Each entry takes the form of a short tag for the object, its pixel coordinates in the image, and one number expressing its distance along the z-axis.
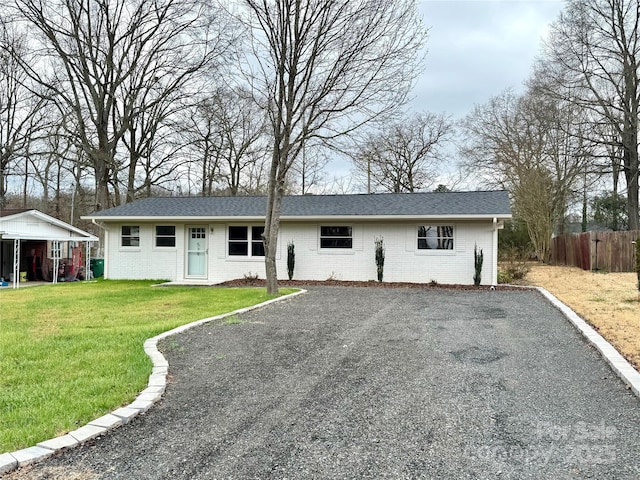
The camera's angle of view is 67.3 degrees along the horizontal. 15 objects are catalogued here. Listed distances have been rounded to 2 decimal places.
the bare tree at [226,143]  24.59
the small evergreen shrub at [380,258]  14.57
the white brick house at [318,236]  14.16
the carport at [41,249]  18.23
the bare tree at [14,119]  24.03
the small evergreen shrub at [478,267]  13.69
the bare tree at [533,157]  24.66
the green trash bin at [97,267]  21.64
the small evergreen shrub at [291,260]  15.23
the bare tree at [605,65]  22.28
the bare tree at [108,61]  20.59
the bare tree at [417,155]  31.02
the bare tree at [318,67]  11.13
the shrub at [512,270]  15.31
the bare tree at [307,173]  30.30
